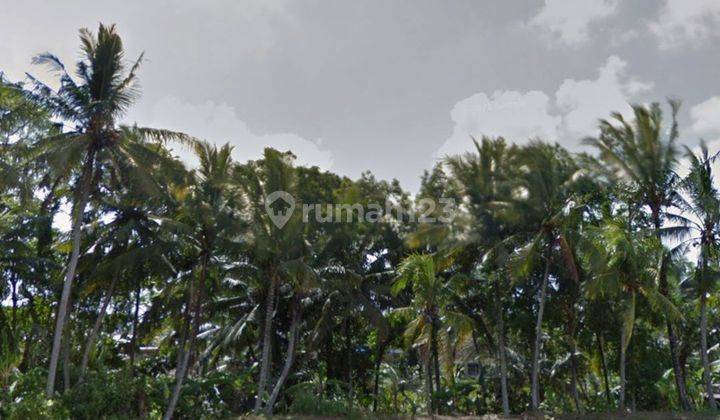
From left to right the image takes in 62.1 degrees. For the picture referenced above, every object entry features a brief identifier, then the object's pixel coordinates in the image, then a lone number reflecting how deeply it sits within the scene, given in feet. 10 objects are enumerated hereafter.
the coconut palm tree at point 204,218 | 55.98
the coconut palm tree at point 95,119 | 52.49
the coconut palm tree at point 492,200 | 60.75
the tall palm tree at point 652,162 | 60.95
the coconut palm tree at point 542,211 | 57.41
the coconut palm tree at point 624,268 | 54.85
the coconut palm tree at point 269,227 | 58.18
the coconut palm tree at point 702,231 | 60.13
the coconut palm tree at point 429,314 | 56.70
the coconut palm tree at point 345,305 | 64.23
